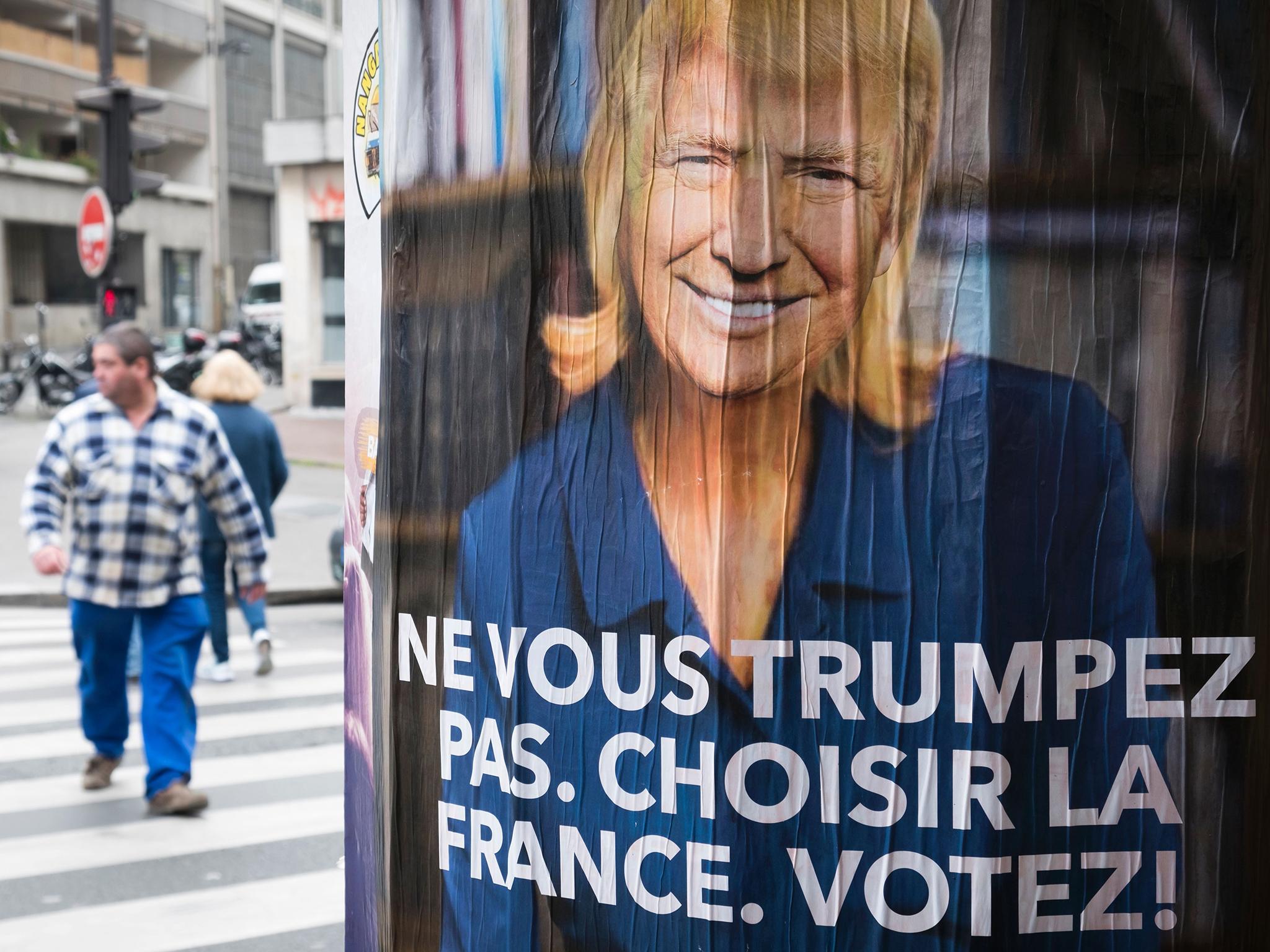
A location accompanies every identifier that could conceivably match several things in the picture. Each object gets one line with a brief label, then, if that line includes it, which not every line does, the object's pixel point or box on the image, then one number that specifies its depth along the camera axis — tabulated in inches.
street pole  507.2
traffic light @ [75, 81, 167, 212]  483.2
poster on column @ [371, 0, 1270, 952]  73.9
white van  1475.1
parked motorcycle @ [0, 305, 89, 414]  985.5
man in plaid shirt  247.0
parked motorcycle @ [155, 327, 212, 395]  989.2
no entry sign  499.5
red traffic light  505.7
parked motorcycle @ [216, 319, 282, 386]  1267.2
